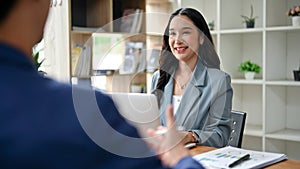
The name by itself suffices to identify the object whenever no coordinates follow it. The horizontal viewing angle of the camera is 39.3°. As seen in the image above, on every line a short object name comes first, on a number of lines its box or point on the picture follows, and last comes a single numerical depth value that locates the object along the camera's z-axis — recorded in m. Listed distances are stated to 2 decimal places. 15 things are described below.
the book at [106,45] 3.46
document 1.55
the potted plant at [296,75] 3.20
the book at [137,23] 4.09
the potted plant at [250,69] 3.44
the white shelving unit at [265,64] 3.26
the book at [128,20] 4.10
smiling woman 2.09
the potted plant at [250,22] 3.43
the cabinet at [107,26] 3.62
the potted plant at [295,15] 3.12
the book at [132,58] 3.34
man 0.48
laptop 1.23
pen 1.55
